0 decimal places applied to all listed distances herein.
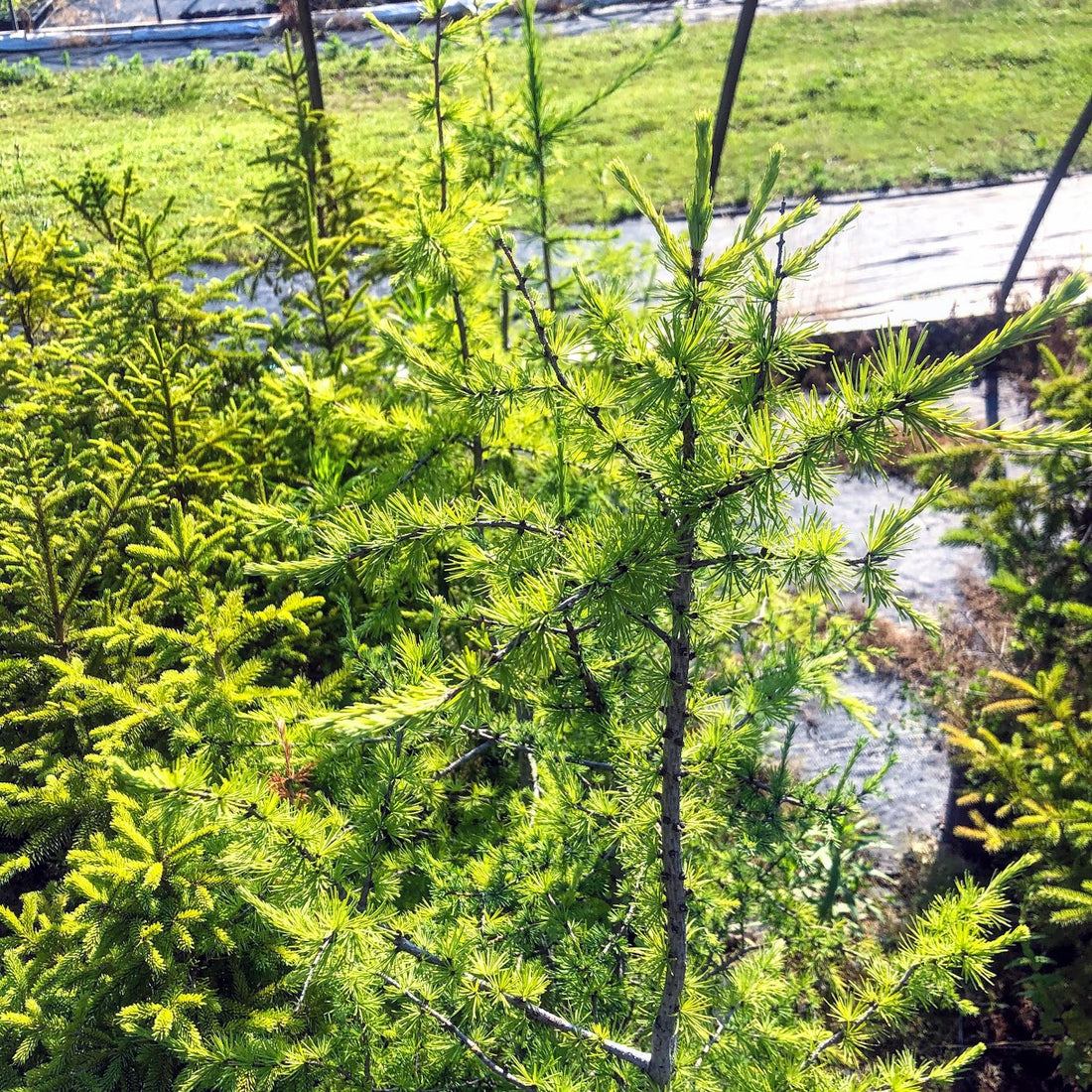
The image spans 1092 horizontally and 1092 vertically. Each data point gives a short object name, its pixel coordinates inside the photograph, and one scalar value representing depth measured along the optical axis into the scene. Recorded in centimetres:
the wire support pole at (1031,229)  633
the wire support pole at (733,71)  465
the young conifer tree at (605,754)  122
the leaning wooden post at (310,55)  467
